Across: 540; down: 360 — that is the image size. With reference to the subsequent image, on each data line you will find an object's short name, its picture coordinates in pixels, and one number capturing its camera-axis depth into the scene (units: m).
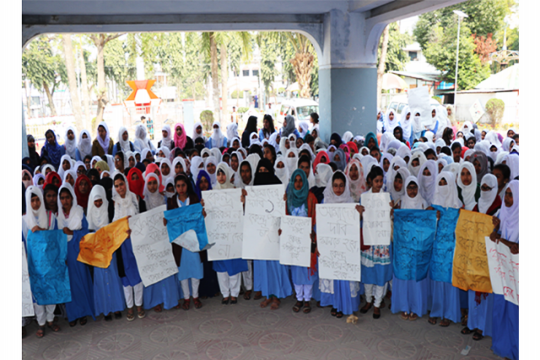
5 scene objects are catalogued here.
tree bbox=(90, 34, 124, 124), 19.12
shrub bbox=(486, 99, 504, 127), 24.27
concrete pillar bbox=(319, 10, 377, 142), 10.12
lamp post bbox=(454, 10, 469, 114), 25.22
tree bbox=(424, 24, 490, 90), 27.83
